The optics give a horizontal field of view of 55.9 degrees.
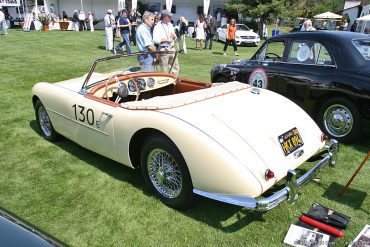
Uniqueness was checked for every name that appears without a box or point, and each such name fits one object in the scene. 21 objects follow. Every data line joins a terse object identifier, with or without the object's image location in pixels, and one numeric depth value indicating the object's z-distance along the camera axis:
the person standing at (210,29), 17.58
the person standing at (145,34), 6.99
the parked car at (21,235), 1.86
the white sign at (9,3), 25.82
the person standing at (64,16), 30.56
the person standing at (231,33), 15.23
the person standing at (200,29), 16.98
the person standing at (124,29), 13.14
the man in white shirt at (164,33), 8.12
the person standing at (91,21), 27.73
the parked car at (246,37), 19.94
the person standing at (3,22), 21.23
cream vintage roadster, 2.86
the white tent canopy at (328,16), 39.40
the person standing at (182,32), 15.05
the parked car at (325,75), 4.87
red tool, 2.95
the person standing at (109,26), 14.86
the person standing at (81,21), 27.98
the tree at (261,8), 26.56
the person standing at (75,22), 28.30
